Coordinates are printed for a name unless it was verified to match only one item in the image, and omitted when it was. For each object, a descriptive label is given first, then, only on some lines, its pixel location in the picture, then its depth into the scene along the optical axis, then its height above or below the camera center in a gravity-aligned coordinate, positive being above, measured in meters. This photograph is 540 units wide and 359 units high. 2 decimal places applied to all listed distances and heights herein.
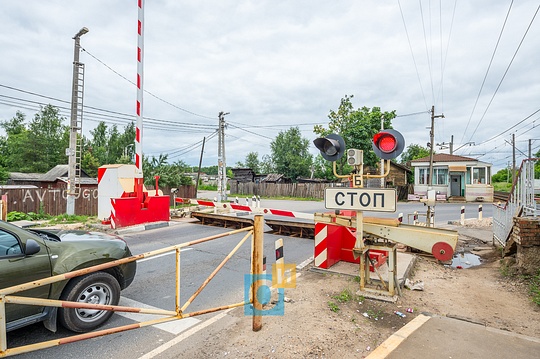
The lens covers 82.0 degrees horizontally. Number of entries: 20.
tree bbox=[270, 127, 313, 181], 56.47 +6.35
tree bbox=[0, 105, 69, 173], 43.66 +5.34
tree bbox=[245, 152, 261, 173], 74.00 +5.67
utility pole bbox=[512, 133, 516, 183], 43.03 +5.66
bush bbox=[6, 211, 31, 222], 12.89 -1.49
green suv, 3.11 -0.96
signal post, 4.45 -0.20
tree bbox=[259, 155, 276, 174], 69.00 +4.40
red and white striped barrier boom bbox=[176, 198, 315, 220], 7.23 -0.69
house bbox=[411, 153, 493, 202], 29.55 +0.97
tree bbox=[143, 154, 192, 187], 21.77 +0.83
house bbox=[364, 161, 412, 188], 36.61 +1.60
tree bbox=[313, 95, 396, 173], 32.56 +6.68
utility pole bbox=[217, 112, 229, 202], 27.70 +2.15
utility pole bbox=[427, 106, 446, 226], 29.14 +4.73
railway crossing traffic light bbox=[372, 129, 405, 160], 4.56 +0.64
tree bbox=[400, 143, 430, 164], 58.77 +6.77
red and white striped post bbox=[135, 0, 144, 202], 10.27 +3.21
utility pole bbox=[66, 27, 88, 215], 13.61 +2.72
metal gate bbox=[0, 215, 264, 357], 1.97 -0.91
